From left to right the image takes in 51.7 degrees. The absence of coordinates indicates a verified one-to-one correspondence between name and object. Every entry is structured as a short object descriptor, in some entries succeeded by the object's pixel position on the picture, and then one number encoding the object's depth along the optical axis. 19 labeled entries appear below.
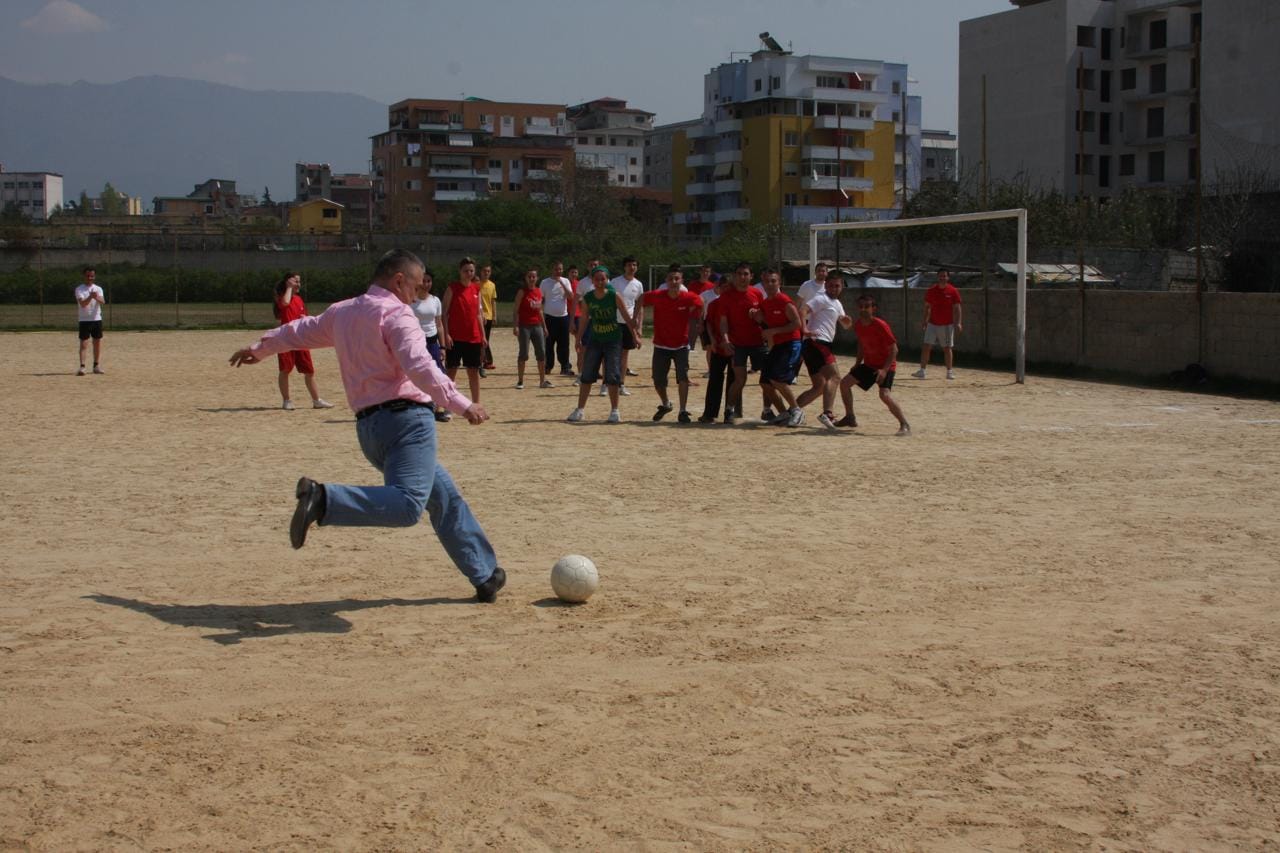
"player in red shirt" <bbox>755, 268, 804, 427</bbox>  15.11
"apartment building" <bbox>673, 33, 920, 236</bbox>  100.50
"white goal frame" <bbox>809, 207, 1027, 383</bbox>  21.50
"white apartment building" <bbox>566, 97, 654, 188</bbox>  139.75
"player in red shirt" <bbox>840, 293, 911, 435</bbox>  14.59
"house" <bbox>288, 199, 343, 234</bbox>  128.12
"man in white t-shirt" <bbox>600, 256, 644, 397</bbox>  17.00
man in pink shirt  6.39
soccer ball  7.00
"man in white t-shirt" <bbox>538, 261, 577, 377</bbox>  21.83
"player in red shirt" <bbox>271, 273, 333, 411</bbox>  16.48
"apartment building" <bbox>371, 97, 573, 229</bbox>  124.75
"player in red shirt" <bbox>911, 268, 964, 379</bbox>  21.64
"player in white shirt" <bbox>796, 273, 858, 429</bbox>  15.24
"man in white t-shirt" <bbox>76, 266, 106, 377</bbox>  22.75
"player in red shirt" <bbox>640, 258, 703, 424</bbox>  15.58
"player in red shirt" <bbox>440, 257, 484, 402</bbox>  16.80
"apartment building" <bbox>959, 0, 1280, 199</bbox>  68.44
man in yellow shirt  21.68
